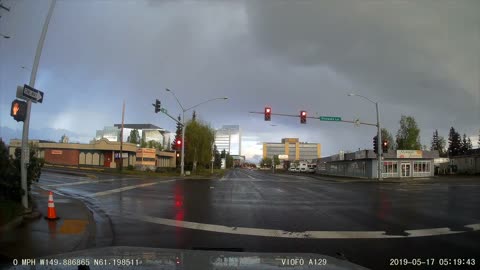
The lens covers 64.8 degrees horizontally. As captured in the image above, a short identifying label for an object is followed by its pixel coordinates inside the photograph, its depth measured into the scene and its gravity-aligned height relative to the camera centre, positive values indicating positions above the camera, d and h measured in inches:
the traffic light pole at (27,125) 449.7 +37.7
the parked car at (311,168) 4481.8 -89.0
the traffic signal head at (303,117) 1542.8 +178.3
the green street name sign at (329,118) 1636.3 +186.8
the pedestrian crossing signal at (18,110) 441.7 +53.4
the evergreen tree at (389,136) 4016.2 +279.0
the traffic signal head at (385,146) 1752.0 +75.3
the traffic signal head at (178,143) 1833.2 +75.6
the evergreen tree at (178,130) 3297.5 +251.1
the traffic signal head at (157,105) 1365.7 +191.8
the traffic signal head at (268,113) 1437.0 +178.6
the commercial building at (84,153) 2856.8 +30.1
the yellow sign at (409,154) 2230.7 +51.7
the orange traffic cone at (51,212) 418.7 -62.1
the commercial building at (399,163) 2237.9 -7.3
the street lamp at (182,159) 1820.9 -2.3
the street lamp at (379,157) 1814.2 +24.0
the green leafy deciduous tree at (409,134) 3437.5 +261.5
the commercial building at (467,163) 2994.6 +4.5
